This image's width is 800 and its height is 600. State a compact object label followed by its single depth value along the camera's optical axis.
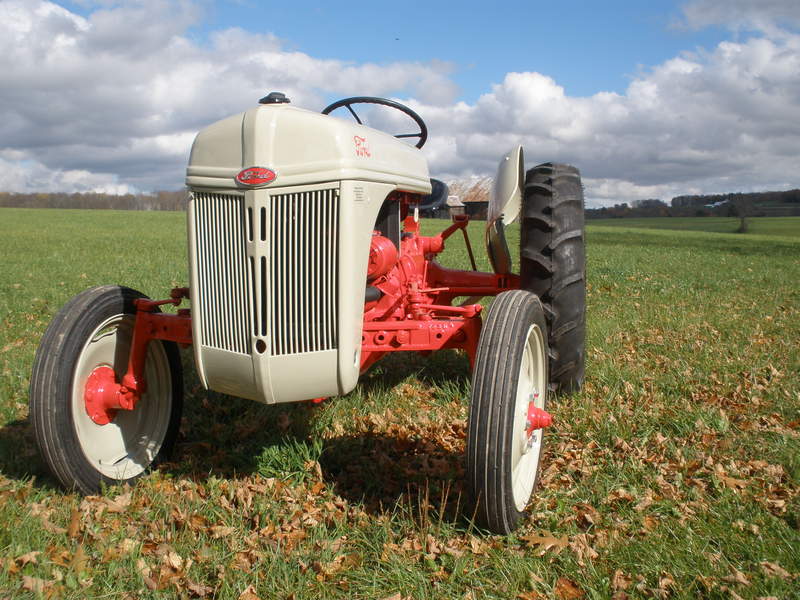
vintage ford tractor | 2.52
